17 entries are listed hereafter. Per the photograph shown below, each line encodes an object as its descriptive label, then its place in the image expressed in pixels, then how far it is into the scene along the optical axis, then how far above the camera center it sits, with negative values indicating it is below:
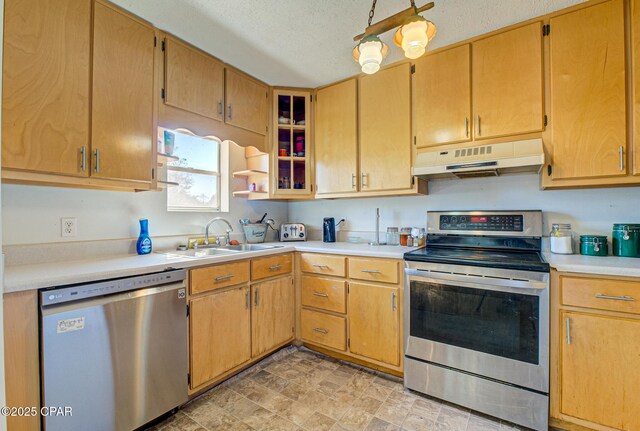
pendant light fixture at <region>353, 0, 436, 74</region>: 1.42 +0.85
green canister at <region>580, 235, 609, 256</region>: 1.96 -0.19
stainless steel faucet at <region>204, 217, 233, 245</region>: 2.61 -0.11
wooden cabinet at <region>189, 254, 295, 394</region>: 1.96 -0.72
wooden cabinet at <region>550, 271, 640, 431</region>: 1.56 -0.71
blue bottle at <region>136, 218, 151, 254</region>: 2.16 -0.16
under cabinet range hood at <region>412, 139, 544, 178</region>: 1.96 +0.38
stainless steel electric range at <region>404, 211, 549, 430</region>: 1.73 -0.65
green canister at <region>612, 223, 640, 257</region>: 1.88 -0.14
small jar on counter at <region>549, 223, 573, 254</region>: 2.04 -0.15
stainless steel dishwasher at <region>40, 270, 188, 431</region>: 1.42 -0.68
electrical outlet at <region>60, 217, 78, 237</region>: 1.90 -0.06
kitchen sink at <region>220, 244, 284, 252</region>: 2.76 -0.27
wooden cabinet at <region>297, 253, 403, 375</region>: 2.22 -0.70
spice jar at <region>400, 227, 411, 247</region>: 2.67 -0.16
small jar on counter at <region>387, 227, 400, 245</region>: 2.77 -0.17
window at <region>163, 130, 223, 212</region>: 2.62 +0.37
